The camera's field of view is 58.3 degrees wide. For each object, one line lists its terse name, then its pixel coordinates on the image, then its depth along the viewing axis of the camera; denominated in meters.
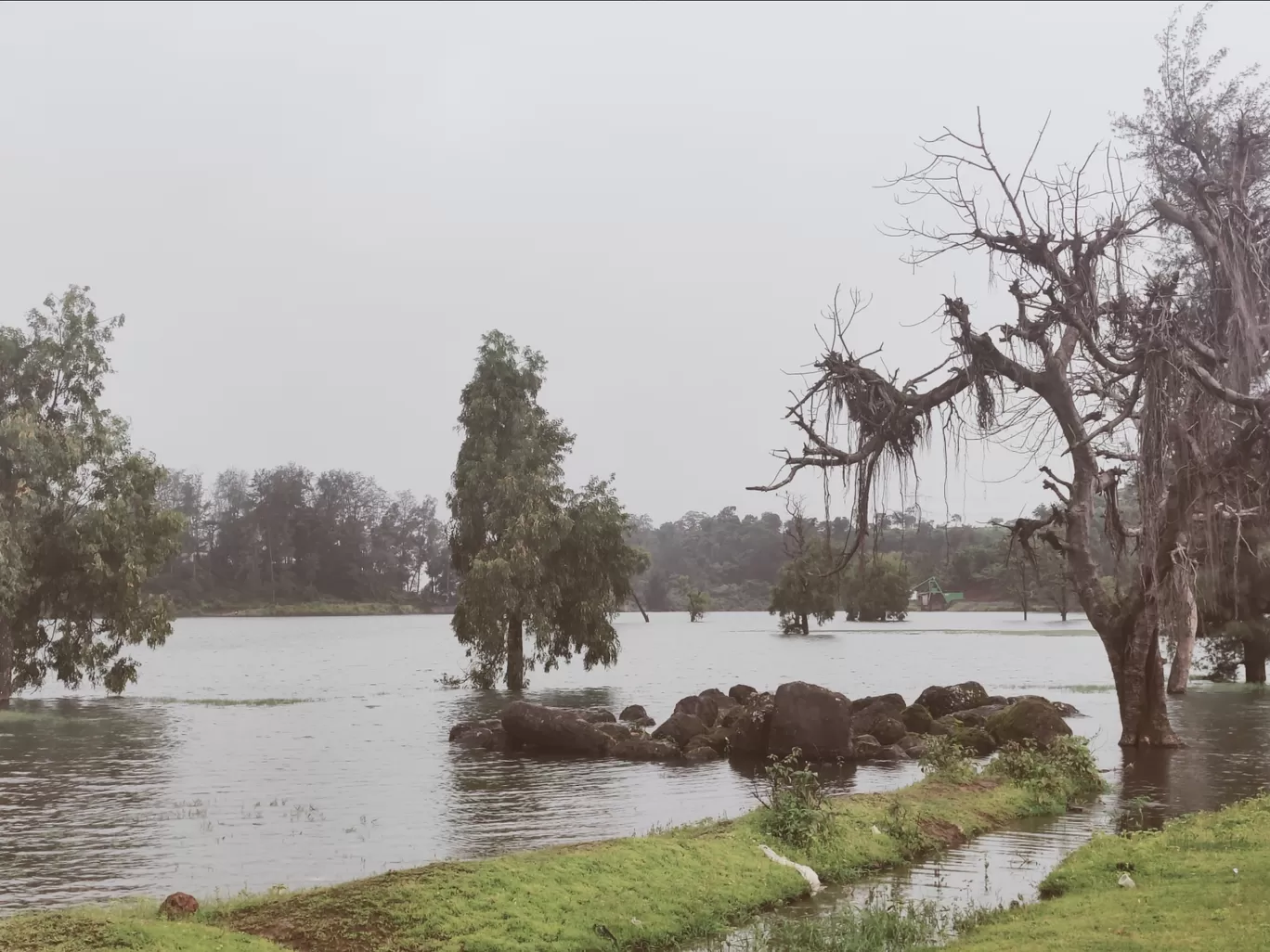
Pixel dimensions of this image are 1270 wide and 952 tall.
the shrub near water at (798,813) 16.06
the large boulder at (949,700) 41.88
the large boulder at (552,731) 36.22
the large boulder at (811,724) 33.06
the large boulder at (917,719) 38.56
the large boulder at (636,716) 43.47
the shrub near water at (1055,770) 21.00
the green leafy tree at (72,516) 48.41
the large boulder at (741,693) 44.50
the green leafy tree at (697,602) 169.00
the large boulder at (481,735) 37.56
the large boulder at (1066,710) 42.81
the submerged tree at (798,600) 116.62
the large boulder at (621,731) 38.06
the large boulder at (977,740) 32.97
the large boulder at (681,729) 36.66
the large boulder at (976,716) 38.38
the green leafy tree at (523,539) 54.28
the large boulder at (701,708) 40.09
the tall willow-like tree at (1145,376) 19.28
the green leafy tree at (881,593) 152.38
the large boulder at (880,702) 40.42
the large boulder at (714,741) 35.22
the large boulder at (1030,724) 30.12
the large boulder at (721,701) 41.19
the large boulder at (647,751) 34.97
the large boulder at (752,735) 34.72
